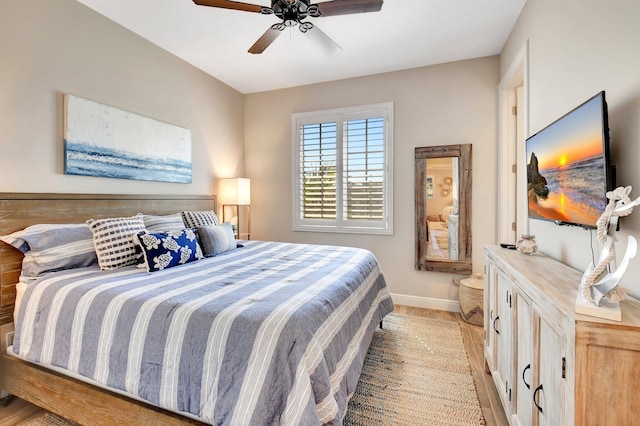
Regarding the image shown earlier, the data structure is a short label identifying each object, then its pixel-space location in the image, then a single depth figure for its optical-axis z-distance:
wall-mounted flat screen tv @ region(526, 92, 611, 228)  1.19
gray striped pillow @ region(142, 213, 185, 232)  2.57
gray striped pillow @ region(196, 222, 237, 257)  2.58
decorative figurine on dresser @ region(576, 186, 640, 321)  0.85
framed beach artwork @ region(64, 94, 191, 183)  2.29
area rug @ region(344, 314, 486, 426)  1.75
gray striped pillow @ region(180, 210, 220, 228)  2.97
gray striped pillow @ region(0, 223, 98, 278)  1.86
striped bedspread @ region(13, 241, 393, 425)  1.17
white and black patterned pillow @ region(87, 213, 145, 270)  2.02
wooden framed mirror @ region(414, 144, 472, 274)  3.34
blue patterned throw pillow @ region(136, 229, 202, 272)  2.04
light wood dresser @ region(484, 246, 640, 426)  0.83
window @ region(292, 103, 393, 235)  3.66
